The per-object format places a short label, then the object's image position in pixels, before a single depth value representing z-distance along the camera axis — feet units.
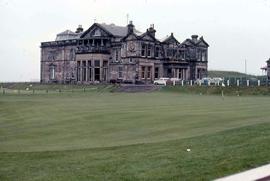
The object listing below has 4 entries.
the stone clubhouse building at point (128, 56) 338.34
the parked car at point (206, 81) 275.18
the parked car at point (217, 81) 271.12
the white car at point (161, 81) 304.50
